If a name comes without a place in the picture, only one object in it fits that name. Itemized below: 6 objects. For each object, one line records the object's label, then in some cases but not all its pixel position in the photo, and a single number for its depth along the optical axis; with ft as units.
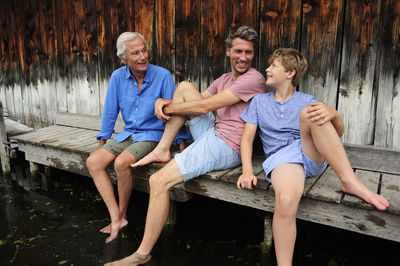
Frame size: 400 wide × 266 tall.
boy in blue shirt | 6.72
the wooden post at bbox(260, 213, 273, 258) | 8.57
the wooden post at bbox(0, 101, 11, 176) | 14.62
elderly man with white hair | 9.66
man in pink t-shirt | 8.10
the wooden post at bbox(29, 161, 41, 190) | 14.12
